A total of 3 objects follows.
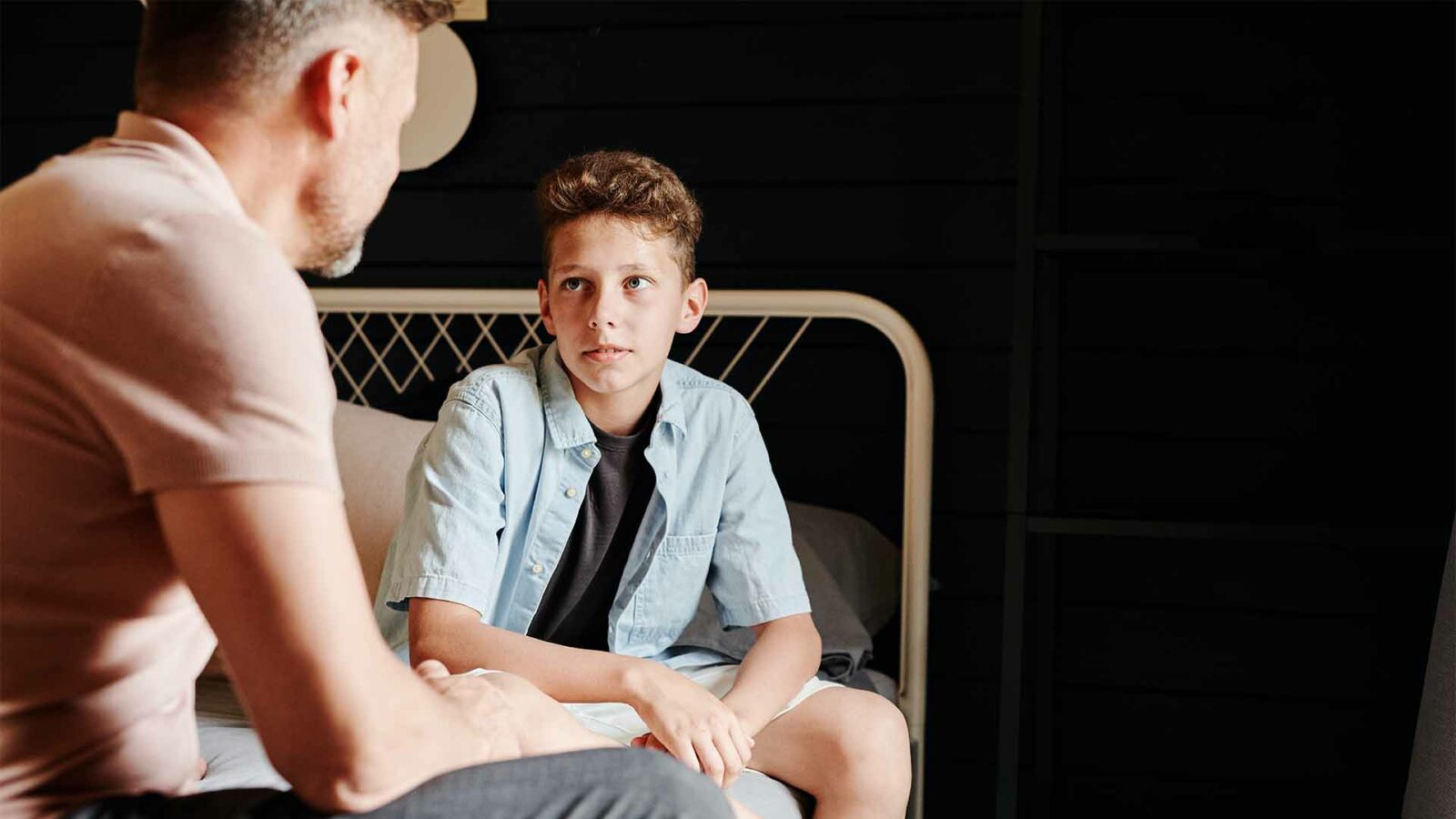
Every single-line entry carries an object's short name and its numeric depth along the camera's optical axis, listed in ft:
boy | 4.88
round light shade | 7.77
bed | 6.21
